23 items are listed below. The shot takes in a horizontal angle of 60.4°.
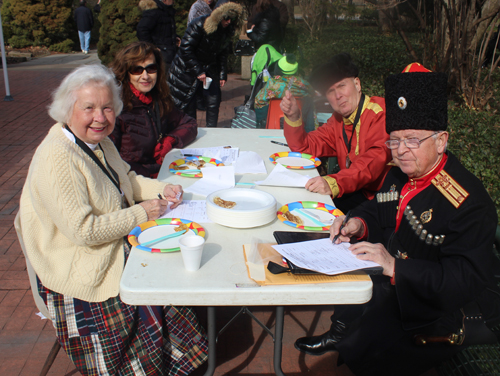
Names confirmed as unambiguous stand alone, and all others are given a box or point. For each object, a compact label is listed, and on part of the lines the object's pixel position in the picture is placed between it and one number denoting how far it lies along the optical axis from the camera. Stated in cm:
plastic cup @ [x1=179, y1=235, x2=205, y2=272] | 166
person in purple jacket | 322
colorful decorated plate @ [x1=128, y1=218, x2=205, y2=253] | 189
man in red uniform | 284
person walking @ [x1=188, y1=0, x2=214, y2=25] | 703
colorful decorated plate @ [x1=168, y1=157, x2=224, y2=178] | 286
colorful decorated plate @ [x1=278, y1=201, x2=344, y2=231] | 215
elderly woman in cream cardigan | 198
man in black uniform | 183
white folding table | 161
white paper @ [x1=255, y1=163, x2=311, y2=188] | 269
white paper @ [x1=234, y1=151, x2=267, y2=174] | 295
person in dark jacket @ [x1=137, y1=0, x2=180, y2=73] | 653
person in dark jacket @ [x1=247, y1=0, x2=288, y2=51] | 679
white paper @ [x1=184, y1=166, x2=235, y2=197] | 261
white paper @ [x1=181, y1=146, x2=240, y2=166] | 321
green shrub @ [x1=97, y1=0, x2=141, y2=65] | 1134
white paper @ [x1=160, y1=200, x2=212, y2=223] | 221
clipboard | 168
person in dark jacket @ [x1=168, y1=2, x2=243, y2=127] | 560
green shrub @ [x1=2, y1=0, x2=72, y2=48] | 1697
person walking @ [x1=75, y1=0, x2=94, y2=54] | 1582
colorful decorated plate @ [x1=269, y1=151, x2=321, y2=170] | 305
